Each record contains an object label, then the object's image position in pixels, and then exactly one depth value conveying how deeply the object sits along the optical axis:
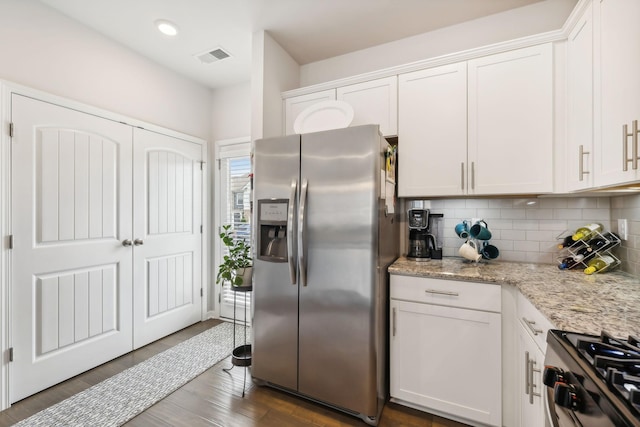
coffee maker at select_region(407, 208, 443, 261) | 2.08
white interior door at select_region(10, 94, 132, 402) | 1.92
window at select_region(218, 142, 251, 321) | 3.26
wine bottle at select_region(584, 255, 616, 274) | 1.67
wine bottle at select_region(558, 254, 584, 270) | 1.77
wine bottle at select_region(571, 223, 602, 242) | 1.76
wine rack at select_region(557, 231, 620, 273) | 1.71
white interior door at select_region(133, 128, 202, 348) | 2.69
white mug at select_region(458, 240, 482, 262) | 1.95
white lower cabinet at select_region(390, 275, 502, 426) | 1.59
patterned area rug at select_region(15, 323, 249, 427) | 1.74
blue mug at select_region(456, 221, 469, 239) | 2.10
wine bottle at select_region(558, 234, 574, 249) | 1.86
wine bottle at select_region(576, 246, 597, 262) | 1.74
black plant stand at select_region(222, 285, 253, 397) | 2.16
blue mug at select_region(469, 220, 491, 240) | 1.97
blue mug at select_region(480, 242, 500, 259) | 2.01
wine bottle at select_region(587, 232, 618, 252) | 1.71
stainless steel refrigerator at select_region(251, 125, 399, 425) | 1.69
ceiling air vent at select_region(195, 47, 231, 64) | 2.67
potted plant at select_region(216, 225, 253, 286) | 2.21
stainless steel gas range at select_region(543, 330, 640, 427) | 0.58
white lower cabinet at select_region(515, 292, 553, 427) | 1.17
